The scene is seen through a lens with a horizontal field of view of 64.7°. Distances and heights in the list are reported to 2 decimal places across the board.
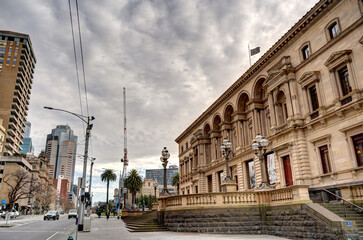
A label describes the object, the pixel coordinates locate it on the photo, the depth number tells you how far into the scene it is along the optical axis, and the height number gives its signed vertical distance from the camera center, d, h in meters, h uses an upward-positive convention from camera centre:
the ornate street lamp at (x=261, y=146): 19.25 +3.82
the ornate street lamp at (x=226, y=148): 21.10 +4.11
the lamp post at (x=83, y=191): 18.14 +1.00
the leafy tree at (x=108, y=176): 87.31 +9.03
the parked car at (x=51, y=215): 44.25 -1.08
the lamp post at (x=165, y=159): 26.79 +4.19
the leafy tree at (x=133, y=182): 80.00 +6.49
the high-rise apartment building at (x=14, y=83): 95.31 +42.39
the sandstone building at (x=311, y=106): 20.27 +8.27
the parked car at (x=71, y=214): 53.92 -1.18
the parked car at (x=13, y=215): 49.41 -0.96
